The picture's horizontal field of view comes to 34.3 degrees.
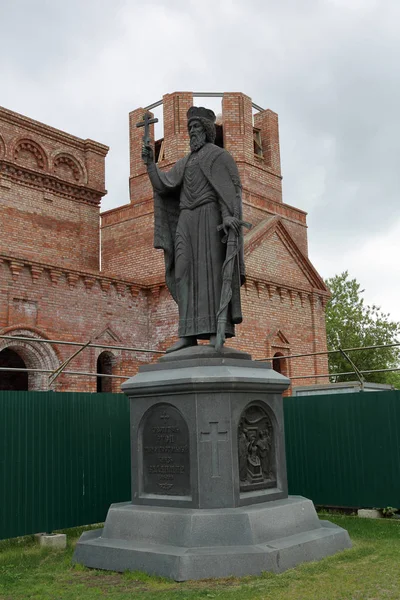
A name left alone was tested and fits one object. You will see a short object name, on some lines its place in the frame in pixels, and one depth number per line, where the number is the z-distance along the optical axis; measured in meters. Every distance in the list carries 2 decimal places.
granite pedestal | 6.05
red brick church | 16.30
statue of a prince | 7.23
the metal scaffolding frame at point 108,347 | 10.28
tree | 35.16
